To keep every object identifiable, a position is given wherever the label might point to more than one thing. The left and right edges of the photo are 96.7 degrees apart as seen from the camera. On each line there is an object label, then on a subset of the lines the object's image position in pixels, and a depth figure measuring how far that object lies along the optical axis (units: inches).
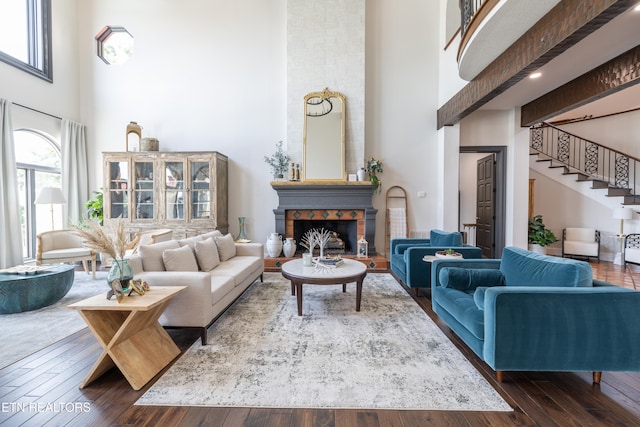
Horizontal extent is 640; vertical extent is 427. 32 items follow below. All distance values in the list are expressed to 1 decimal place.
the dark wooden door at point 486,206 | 220.5
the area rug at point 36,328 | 94.1
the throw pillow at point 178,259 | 110.7
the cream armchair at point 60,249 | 165.2
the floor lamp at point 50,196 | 174.7
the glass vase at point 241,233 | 218.1
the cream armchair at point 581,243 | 238.8
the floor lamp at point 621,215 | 211.8
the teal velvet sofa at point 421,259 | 145.1
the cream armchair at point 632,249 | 197.3
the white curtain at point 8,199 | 170.6
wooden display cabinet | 208.1
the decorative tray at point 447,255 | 135.8
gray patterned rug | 70.2
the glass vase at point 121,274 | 79.1
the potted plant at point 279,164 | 215.6
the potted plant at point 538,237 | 230.5
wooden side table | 75.0
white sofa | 95.7
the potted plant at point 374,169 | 215.9
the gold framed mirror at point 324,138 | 213.3
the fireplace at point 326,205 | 210.5
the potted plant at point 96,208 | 216.4
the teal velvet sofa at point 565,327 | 70.6
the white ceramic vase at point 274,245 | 205.5
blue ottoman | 119.2
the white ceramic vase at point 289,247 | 207.2
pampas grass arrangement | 76.3
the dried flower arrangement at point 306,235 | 223.5
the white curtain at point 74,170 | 215.6
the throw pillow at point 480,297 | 82.7
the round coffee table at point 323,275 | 119.0
